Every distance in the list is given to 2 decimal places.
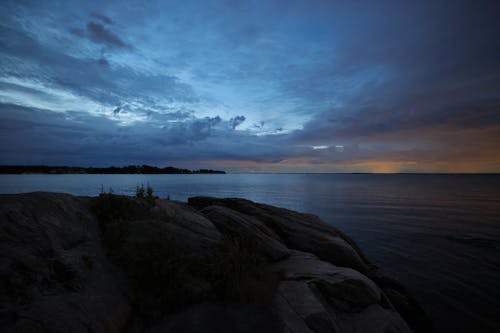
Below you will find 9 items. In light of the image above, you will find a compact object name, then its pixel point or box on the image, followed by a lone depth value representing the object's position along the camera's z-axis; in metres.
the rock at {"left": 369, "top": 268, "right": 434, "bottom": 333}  10.07
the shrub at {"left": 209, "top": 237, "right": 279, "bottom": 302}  6.76
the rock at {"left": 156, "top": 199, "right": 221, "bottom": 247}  9.08
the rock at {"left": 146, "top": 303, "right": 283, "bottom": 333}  5.53
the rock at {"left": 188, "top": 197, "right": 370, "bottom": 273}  12.13
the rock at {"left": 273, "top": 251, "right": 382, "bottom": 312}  7.84
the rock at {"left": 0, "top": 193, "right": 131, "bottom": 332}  4.19
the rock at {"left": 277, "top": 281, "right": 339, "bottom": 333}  6.05
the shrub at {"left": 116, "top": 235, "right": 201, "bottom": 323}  6.06
